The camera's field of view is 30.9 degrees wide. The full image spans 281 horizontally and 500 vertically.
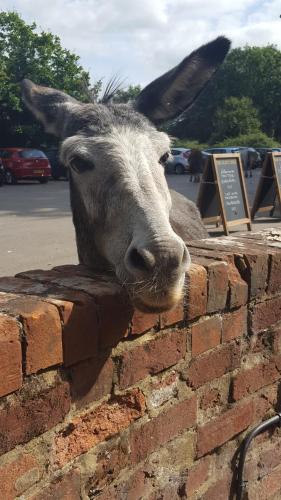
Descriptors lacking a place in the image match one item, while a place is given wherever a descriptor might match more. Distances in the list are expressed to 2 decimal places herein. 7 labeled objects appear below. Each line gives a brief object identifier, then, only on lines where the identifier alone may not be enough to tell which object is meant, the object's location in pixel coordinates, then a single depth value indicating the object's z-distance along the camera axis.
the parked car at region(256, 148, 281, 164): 44.96
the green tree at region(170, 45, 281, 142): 67.94
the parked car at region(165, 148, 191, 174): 39.53
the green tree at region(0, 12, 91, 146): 35.00
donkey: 1.78
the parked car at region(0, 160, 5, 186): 27.44
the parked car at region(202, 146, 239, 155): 35.07
